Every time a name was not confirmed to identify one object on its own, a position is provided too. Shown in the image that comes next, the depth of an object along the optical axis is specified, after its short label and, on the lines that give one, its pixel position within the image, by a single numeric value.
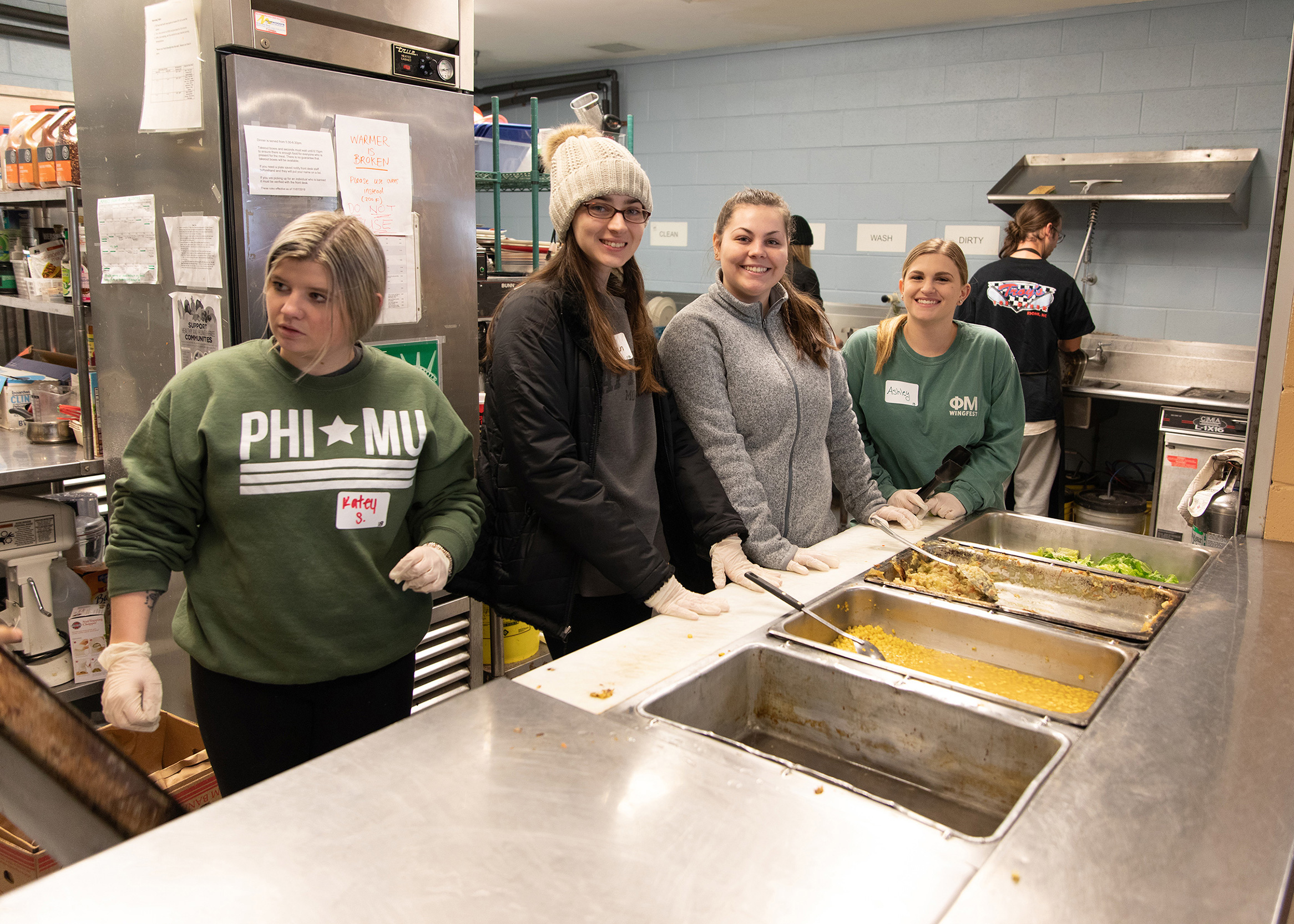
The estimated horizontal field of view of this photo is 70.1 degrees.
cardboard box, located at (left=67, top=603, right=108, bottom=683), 2.78
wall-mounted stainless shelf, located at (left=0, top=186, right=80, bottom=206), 2.66
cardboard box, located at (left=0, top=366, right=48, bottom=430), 3.00
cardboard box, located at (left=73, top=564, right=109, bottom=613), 2.92
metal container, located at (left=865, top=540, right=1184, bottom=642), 1.79
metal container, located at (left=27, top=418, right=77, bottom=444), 2.87
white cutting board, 1.34
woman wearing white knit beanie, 1.74
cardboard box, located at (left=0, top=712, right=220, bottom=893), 2.07
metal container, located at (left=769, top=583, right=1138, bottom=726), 1.56
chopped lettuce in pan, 2.03
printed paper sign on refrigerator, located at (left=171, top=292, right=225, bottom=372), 2.22
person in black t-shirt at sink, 4.64
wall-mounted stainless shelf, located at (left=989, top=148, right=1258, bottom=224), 4.59
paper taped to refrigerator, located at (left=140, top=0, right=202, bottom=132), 2.12
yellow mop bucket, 3.26
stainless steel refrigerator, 2.11
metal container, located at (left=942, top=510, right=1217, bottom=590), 2.12
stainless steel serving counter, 0.87
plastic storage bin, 3.55
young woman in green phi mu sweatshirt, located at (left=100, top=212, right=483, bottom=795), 1.51
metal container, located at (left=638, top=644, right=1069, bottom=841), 1.29
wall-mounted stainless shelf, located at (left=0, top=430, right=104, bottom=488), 2.54
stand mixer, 2.62
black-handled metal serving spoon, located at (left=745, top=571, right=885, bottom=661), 1.64
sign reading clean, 6.92
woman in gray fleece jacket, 2.04
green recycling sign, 2.49
